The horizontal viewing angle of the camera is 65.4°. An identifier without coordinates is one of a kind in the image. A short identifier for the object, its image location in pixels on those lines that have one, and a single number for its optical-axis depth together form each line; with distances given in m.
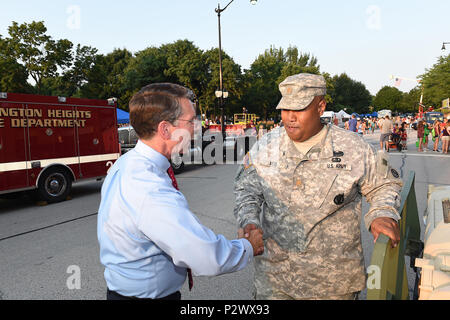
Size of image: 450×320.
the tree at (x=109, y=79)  37.97
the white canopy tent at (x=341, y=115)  44.12
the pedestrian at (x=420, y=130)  17.69
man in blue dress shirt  1.35
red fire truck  7.25
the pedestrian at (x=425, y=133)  18.26
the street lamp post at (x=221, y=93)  21.88
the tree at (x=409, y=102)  90.95
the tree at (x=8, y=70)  30.31
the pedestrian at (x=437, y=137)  18.16
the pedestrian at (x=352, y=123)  20.38
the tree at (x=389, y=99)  103.50
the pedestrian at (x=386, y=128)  16.45
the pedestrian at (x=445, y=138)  16.32
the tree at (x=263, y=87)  55.50
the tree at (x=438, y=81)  34.03
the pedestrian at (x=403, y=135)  18.11
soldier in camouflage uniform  1.97
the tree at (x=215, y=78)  43.09
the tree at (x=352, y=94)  84.81
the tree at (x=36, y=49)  31.00
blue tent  21.53
